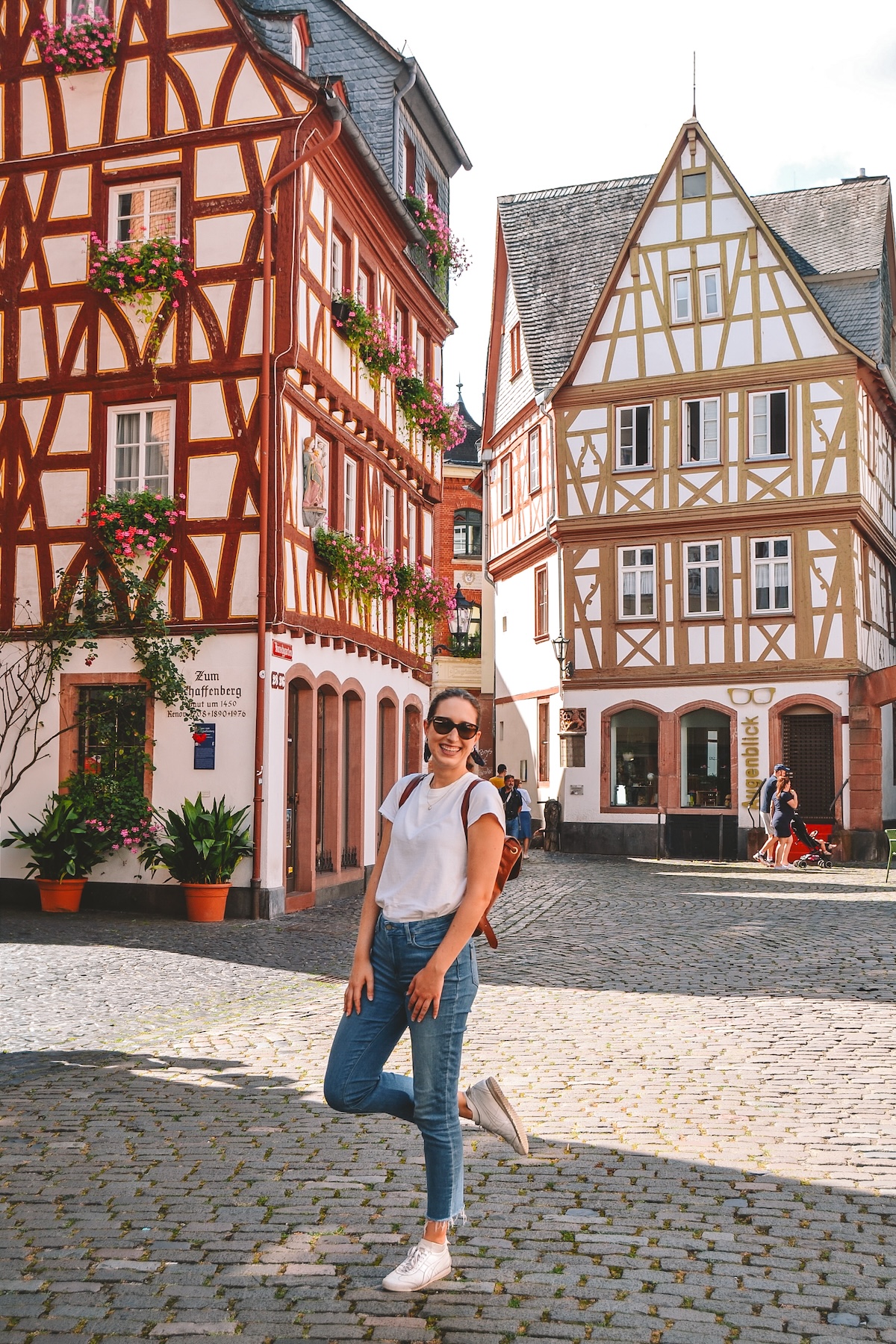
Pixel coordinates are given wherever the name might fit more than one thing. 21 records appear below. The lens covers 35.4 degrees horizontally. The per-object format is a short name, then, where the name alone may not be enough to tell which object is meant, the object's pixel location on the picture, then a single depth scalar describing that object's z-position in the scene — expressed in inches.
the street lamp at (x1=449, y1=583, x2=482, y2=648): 1556.3
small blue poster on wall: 629.6
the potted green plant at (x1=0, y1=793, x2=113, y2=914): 625.9
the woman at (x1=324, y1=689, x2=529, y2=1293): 167.0
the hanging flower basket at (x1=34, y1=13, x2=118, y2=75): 674.2
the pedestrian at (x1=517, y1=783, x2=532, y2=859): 1000.2
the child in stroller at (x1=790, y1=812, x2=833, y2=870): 949.2
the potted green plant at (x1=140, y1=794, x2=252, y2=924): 602.9
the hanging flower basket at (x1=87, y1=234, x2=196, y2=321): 654.5
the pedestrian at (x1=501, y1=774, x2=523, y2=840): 967.6
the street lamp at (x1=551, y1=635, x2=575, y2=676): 1120.8
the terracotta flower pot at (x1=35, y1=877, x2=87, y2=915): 629.0
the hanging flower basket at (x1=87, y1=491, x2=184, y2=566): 643.5
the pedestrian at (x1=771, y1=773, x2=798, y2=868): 934.4
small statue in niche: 673.6
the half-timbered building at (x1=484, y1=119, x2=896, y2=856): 1061.1
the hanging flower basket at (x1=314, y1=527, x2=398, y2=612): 689.6
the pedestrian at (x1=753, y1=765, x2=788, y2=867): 979.9
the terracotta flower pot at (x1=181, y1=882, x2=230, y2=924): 601.9
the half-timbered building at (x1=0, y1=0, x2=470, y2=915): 636.1
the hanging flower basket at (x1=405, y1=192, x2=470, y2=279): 842.2
